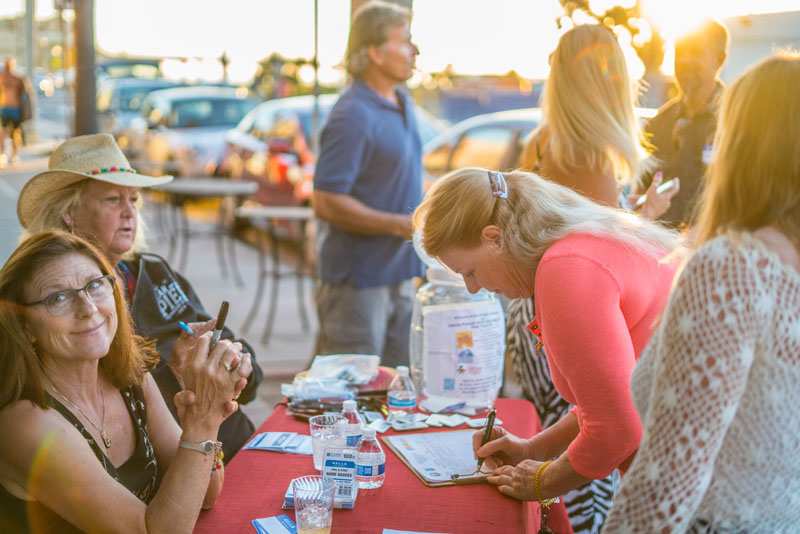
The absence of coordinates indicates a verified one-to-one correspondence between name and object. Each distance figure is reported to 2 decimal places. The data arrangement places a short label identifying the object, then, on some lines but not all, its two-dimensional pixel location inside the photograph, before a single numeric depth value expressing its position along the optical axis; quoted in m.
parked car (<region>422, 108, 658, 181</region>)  7.13
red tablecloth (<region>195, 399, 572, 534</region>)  2.04
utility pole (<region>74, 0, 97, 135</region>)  6.45
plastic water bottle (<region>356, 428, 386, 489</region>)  2.21
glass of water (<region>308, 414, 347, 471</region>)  2.32
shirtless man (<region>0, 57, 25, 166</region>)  17.81
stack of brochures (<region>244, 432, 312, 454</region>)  2.51
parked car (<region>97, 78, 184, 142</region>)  17.88
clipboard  2.31
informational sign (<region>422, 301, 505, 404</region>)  2.99
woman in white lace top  1.43
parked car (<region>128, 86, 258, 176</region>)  12.71
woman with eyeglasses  1.89
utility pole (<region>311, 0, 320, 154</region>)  5.30
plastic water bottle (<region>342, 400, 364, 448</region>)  2.30
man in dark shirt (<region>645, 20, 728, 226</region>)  3.91
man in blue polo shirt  3.93
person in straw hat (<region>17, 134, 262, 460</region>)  2.87
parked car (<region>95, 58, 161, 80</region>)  19.75
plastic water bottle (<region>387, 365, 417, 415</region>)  2.89
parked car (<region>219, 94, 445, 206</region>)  9.45
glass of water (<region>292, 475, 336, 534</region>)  1.94
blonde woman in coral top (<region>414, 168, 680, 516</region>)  1.97
